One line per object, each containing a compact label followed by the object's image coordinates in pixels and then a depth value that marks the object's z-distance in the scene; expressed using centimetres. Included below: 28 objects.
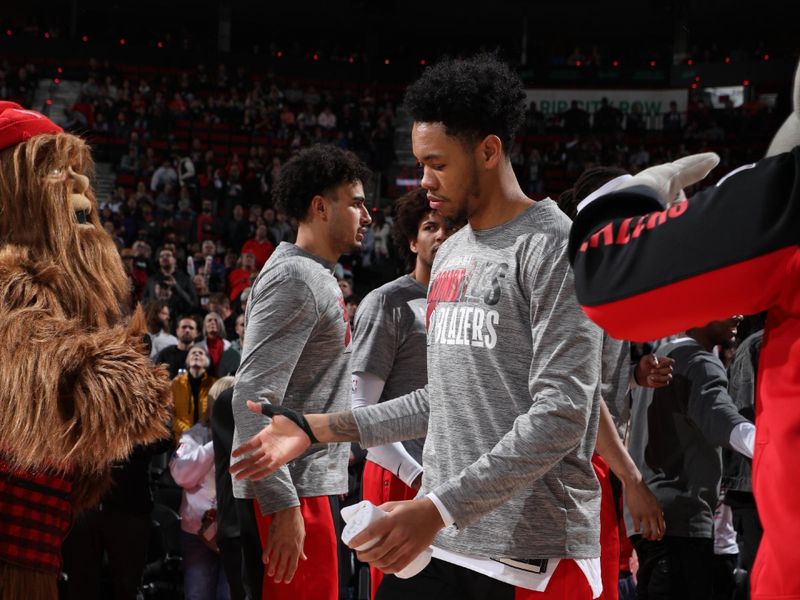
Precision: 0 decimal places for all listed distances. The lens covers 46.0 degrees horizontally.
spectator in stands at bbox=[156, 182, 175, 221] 1560
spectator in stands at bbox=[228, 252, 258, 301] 1198
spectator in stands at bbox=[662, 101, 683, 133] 2098
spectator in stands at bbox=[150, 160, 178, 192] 1711
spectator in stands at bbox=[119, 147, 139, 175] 1775
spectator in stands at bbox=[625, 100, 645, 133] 2122
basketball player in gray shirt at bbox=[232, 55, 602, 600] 186
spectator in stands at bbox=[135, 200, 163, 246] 1388
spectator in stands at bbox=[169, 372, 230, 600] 546
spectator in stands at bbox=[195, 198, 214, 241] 1503
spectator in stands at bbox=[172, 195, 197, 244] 1491
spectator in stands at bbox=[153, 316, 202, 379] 796
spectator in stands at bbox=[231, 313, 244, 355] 825
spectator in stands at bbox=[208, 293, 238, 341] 980
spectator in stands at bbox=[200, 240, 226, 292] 1245
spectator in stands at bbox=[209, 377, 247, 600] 366
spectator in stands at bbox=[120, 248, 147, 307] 1144
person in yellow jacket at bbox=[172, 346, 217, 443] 707
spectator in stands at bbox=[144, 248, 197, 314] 1097
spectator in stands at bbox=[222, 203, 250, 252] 1469
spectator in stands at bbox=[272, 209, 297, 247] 1420
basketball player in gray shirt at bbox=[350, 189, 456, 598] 351
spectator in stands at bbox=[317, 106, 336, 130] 2067
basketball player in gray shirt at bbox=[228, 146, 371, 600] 286
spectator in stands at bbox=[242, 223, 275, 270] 1341
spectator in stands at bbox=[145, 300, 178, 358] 878
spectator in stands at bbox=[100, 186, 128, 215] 1547
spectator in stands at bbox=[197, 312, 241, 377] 834
